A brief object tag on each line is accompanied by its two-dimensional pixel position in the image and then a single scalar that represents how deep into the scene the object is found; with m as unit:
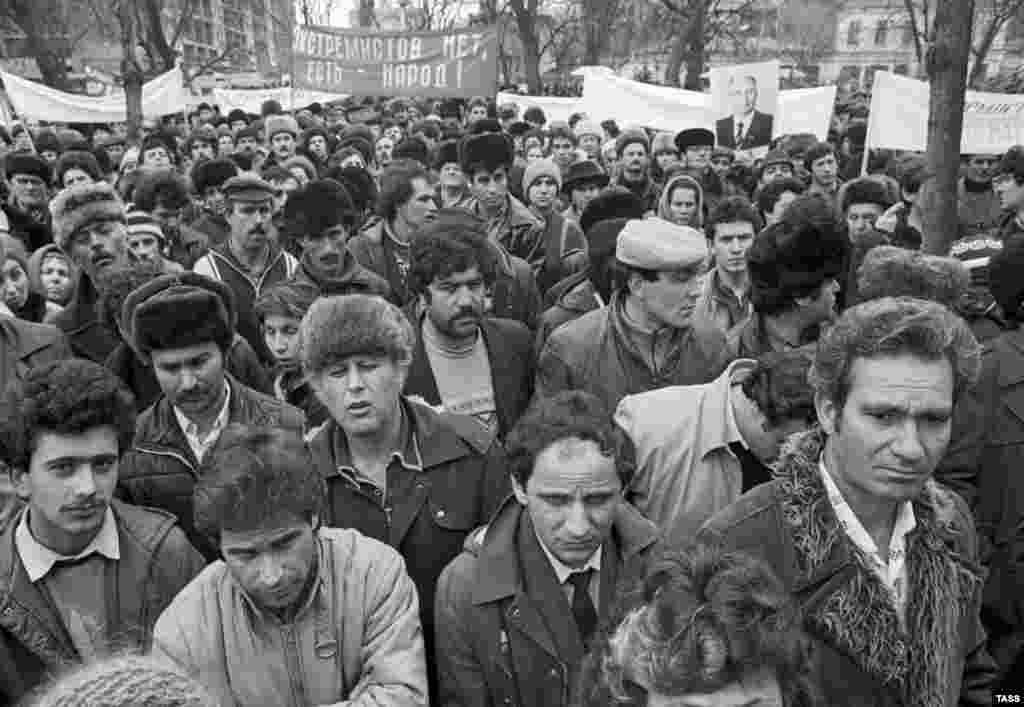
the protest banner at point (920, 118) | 9.47
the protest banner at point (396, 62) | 12.49
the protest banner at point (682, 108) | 12.30
